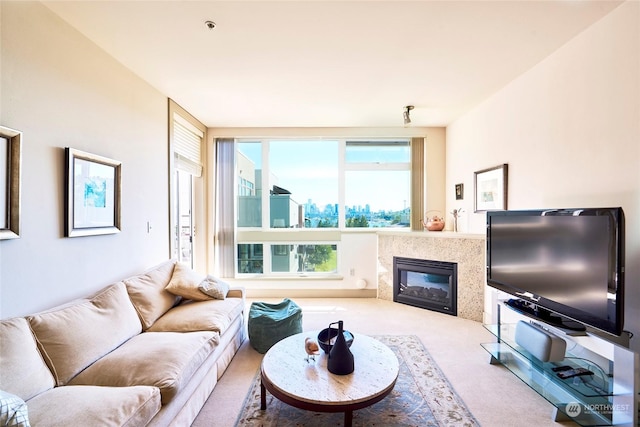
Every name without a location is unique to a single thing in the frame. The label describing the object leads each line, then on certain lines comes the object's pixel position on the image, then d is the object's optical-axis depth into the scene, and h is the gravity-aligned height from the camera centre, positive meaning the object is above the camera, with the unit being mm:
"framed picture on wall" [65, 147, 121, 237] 1926 +139
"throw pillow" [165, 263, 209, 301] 2551 -670
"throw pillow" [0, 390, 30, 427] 998 -731
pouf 2604 -1077
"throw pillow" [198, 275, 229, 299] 2674 -731
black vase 1707 -895
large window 4473 +282
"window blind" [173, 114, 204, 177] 3490 +899
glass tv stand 1478 -1059
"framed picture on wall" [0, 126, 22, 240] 1523 +175
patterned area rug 1751 -1311
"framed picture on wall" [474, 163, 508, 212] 2959 +272
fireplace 3623 -990
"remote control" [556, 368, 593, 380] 1801 -1042
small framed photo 3865 +298
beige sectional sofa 1265 -858
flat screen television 1563 -347
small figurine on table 1882 -922
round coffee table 1491 -992
